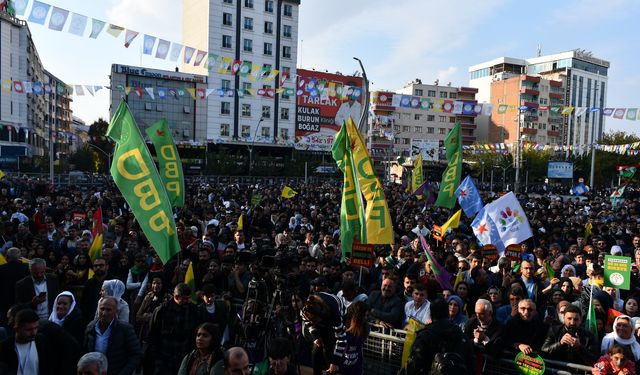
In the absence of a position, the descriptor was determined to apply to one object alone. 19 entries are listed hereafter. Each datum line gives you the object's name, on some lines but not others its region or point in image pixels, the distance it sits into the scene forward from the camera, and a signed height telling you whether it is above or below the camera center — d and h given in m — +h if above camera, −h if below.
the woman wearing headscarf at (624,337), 5.06 -1.50
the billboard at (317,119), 59.16 +4.89
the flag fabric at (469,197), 13.88 -0.71
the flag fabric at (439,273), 7.62 -1.47
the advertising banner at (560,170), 36.22 +0.16
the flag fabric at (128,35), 15.45 +3.41
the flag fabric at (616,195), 22.39 -0.85
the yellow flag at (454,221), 12.04 -1.14
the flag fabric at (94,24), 14.44 +3.43
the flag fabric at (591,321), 5.70 -1.54
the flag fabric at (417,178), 19.33 -0.37
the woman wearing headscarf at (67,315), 5.20 -1.52
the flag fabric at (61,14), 13.34 +3.40
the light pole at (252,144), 51.12 +1.75
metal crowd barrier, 5.14 -1.90
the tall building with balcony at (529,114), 82.62 +8.82
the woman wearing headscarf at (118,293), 5.39 -1.37
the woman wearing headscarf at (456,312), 5.82 -1.51
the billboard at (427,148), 62.59 +2.20
